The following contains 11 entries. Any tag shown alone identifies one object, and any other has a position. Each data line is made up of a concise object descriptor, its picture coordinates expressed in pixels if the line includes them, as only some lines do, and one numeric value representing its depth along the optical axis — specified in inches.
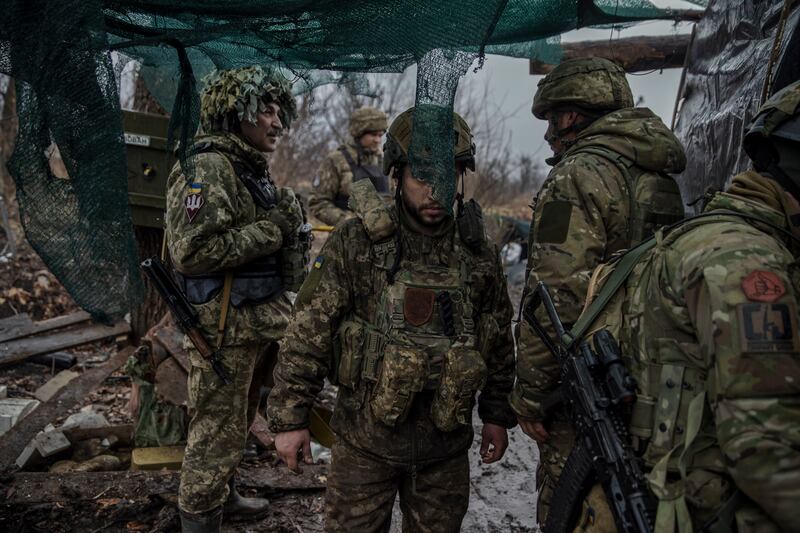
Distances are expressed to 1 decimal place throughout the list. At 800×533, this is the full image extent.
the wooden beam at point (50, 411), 138.9
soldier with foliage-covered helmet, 111.7
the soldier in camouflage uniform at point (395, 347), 88.9
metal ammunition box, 163.5
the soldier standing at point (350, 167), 234.5
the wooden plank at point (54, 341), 188.7
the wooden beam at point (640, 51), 169.2
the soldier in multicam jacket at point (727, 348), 51.1
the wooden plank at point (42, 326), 196.5
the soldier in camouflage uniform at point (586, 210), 90.0
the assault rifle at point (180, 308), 115.7
